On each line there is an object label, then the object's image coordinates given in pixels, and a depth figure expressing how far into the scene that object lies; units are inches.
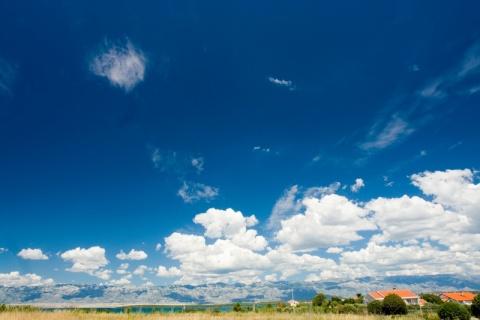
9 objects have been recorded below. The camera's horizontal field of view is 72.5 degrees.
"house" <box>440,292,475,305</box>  4557.6
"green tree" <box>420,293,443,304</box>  3700.5
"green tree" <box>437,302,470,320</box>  1363.2
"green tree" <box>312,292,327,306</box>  3148.9
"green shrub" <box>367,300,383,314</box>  1948.5
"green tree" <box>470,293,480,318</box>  1566.2
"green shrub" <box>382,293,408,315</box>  1958.7
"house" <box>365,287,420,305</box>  4904.0
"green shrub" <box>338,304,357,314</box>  1889.8
